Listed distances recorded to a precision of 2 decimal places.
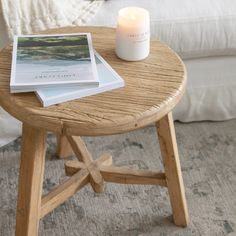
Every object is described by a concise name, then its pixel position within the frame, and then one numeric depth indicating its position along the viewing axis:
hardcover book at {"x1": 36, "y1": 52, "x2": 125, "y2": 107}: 1.99
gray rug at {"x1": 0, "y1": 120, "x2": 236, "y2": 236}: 2.40
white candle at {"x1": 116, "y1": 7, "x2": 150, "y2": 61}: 2.11
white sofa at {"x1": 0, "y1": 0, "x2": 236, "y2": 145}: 2.58
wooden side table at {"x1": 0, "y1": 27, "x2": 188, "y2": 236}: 1.96
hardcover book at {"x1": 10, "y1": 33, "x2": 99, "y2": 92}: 2.02
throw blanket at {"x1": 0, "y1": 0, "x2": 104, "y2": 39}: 2.44
